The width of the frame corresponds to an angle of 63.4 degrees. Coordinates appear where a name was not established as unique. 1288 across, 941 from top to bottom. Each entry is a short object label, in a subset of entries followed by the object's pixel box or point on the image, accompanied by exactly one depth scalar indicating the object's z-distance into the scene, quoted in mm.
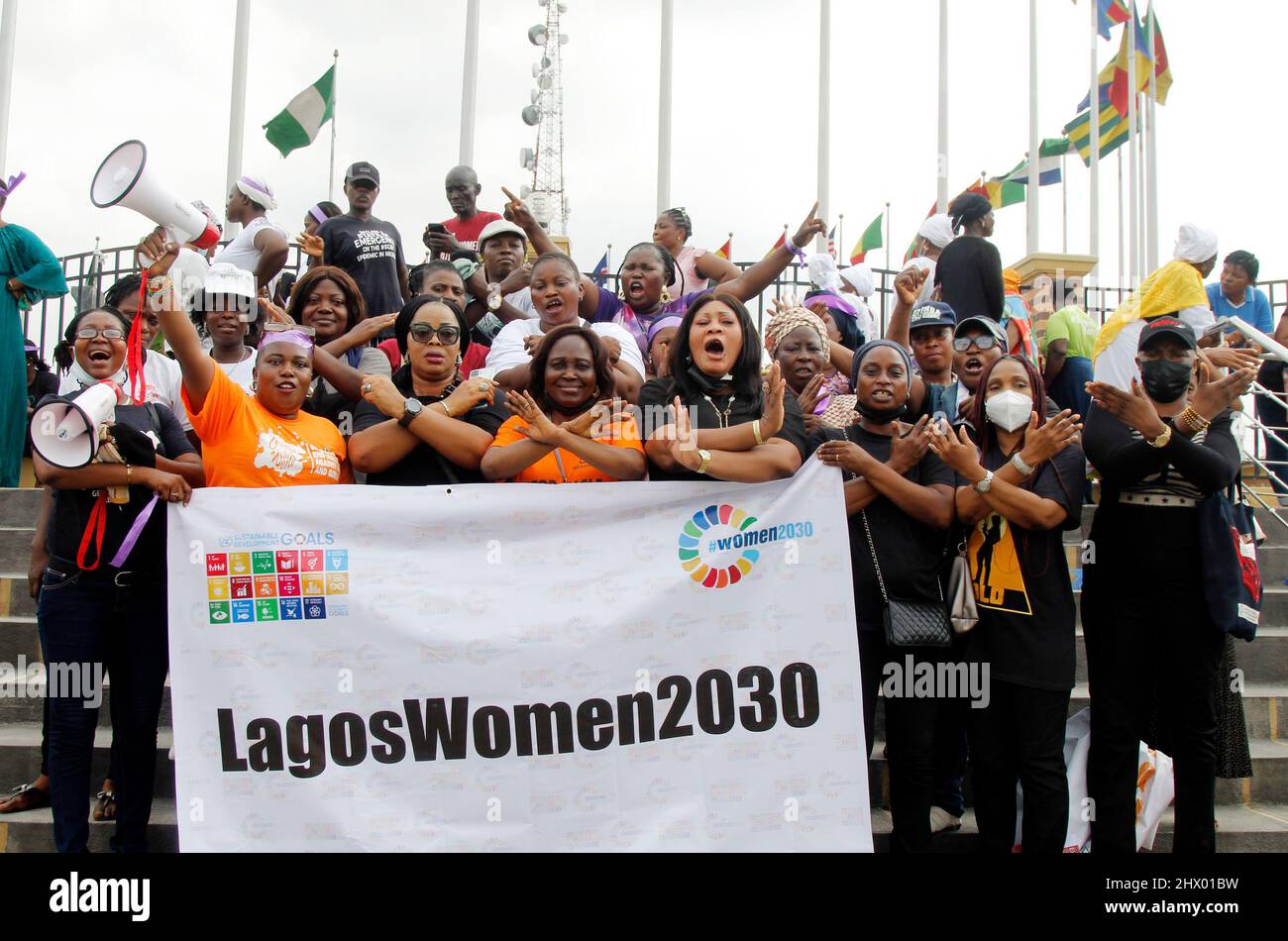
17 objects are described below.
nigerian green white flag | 11734
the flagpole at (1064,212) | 18725
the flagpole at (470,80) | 12188
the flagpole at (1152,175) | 17234
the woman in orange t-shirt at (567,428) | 3977
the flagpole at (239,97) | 12117
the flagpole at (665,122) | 13359
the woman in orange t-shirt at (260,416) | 4105
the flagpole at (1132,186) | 16578
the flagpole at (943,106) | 13898
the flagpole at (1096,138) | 16406
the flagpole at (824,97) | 13656
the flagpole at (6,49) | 12086
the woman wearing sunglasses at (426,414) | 4121
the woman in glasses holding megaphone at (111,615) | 4039
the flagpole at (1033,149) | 14961
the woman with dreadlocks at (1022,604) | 4031
